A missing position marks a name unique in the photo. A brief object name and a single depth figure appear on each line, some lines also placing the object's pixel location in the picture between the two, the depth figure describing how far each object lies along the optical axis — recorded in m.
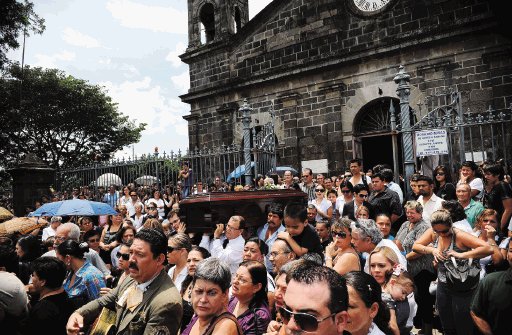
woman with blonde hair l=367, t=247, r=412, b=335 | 3.91
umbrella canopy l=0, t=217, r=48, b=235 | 7.29
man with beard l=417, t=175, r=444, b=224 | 6.77
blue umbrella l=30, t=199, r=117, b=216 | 8.65
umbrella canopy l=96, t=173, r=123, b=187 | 14.73
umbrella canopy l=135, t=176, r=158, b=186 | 14.07
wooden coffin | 6.81
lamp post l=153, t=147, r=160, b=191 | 13.18
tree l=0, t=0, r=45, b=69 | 19.25
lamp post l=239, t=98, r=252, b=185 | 11.30
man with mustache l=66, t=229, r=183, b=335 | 3.17
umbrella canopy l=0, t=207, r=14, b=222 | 8.75
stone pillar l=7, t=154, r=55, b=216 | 14.70
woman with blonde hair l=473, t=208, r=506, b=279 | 5.24
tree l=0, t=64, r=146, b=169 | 29.00
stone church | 12.25
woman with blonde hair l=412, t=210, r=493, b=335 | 4.77
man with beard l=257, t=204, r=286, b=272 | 6.50
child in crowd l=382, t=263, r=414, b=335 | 3.86
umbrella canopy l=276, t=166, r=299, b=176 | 13.40
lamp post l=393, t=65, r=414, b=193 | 8.98
